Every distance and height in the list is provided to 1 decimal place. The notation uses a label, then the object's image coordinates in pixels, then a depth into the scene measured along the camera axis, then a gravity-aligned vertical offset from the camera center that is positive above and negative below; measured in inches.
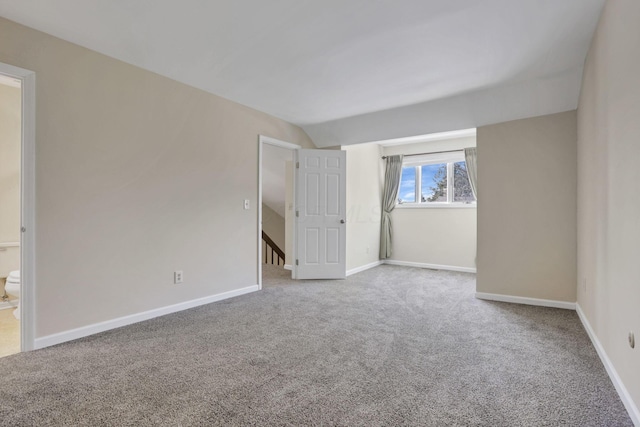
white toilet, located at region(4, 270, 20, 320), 127.0 -30.0
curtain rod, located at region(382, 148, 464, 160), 234.8 +44.5
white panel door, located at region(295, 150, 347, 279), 198.7 -2.0
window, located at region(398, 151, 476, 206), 238.4 +24.4
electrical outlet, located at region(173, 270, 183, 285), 134.3 -28.0
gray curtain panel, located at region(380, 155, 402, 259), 258.1 +12.2
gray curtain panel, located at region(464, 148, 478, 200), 222.8 +33.2
